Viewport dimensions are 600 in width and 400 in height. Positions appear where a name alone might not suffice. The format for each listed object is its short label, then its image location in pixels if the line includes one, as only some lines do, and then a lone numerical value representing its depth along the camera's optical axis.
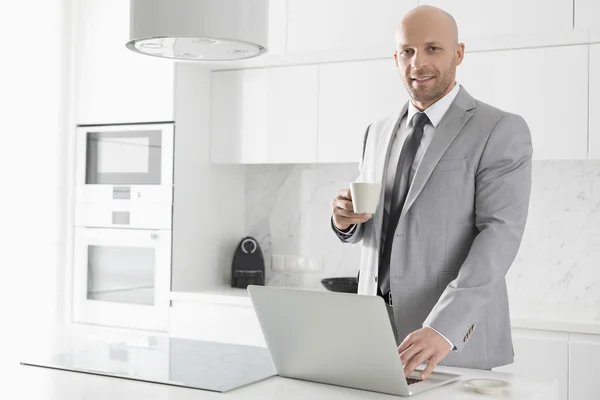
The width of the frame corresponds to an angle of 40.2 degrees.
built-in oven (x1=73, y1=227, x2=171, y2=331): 3.94
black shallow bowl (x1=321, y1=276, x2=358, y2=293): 3.75
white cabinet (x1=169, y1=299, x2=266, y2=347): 3.69
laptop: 1.54
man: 2.04
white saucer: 1.59
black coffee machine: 4.07
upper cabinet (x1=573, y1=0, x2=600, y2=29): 3.12
